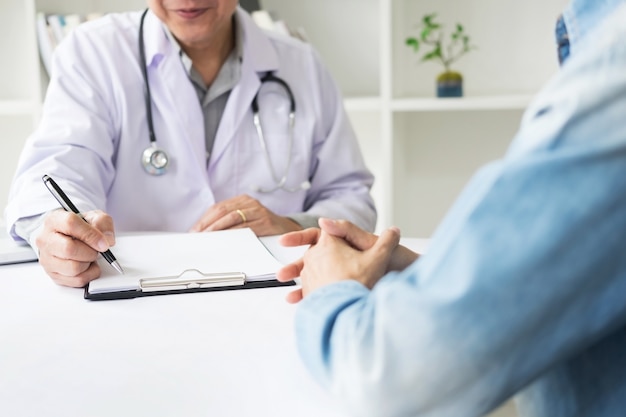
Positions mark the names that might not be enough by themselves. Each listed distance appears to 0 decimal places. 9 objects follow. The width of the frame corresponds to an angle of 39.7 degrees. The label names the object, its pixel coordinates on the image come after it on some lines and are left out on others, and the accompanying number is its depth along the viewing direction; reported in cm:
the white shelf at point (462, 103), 260
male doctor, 163
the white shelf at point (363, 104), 272
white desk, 78
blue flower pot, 270
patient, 53
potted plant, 271
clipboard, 112
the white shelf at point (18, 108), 278
